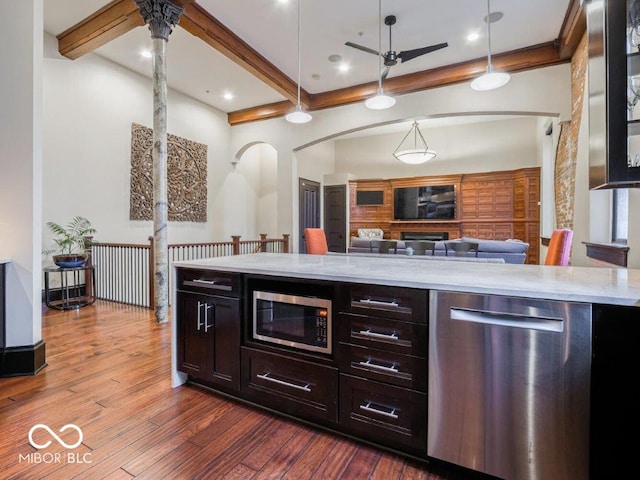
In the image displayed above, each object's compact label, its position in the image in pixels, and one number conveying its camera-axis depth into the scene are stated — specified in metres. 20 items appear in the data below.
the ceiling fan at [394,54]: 3.87
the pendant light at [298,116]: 3.51
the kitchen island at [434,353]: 1.24
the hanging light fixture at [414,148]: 7.47
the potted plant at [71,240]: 4.20
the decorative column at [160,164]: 3.84
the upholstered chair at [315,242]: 4.45
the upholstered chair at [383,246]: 5.50
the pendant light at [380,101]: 3.45
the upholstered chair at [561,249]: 2.80
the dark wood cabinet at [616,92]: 1.36
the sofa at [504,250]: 5.06
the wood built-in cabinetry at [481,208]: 7.91
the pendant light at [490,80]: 3.00
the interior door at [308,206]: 8.15
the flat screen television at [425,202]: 8.91
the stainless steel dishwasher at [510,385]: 1.26
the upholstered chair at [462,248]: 5.16
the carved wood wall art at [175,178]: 5.61
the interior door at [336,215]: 9.81
